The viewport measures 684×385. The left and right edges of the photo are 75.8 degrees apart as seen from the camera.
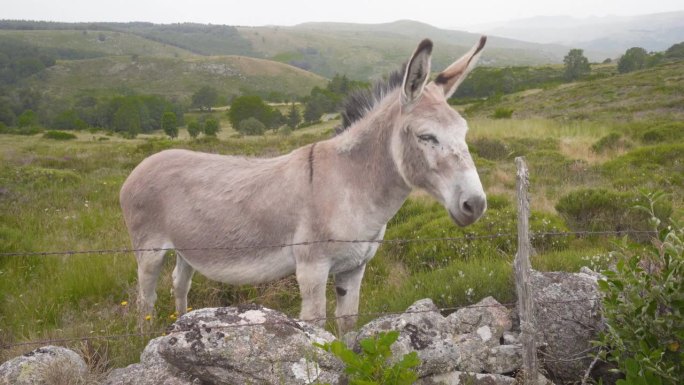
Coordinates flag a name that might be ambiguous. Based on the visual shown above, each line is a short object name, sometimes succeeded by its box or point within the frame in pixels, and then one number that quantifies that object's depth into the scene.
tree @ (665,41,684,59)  60.78
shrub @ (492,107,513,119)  29.67
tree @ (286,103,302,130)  66.50
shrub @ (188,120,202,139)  55.81
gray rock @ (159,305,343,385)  2.51
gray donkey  2.92
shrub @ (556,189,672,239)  6.81
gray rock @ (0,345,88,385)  2.73
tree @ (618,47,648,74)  61.09
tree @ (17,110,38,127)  65.38
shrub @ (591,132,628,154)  14.75
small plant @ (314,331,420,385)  2.04
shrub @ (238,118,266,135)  53.61
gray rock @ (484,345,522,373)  3.04
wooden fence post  2.73
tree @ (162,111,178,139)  59.94
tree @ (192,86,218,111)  103.44
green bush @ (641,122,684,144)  15.20
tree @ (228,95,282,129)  67.94
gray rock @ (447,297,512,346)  3.32
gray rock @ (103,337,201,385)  2.63
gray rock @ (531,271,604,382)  3.17
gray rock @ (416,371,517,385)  2.77
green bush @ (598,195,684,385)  2.29
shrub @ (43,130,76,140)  37.19
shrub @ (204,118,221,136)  54.41
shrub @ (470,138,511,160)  15.57
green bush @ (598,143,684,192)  9.62
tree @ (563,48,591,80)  62.56
